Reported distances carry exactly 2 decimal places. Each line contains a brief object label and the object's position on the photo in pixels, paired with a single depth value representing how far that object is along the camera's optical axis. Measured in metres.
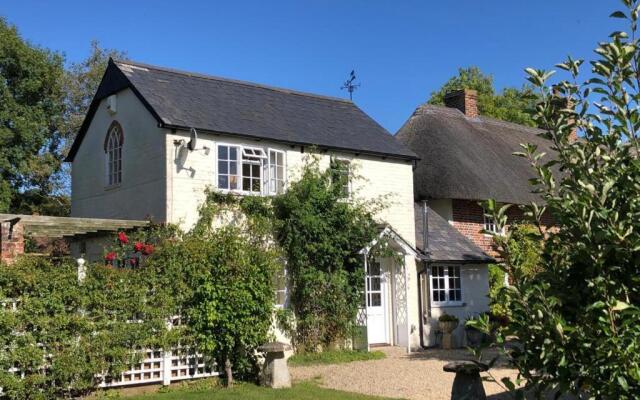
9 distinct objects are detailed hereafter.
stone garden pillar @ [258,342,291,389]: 11.86
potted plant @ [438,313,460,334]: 18.02
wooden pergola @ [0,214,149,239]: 12.70
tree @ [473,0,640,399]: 3.65
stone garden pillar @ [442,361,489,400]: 8.31
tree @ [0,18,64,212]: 28.08
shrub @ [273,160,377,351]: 15.67
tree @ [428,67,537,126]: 43.25
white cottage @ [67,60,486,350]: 14.86
